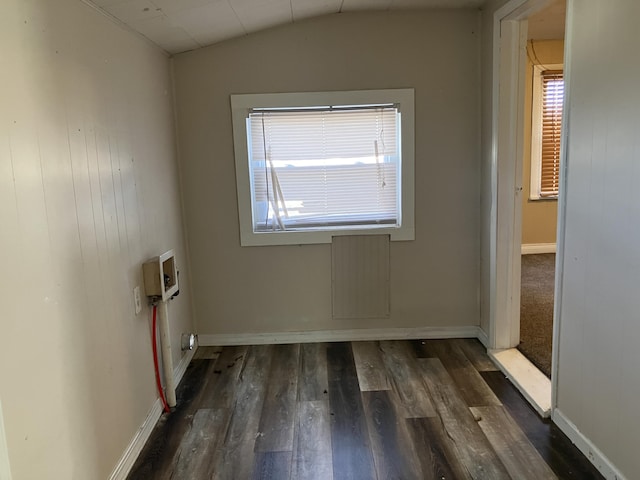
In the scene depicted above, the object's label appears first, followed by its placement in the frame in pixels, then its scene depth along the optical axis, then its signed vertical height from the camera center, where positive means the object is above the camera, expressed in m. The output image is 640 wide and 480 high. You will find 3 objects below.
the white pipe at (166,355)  2.51 -0.96
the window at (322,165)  3.18 +0.10
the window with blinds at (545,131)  5.26 +0.48
